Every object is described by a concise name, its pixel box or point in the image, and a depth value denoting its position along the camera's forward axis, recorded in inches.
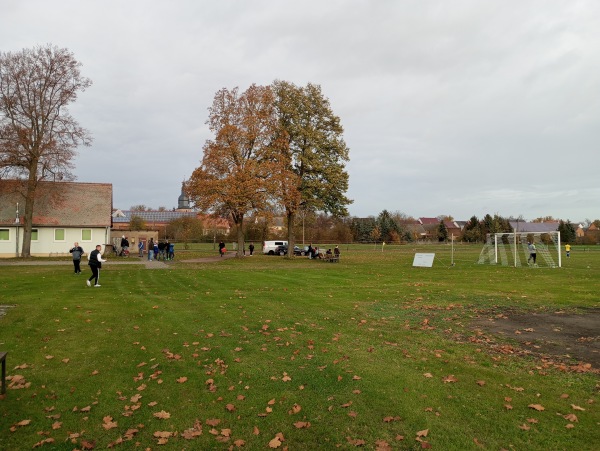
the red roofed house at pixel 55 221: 1530.5
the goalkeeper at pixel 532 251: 1298.0
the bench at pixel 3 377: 233.8
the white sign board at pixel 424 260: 1203.9
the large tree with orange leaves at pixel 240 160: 1338.6
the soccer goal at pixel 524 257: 1331.9
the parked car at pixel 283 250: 2054.6
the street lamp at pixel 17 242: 1519.3
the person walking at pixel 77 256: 855.7
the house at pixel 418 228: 5128.0
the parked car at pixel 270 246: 2089.9
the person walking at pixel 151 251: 1385.3
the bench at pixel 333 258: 1449.3
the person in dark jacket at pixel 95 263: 674.2
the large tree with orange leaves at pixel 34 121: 1348.4
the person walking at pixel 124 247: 1515.7
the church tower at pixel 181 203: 6466.5
